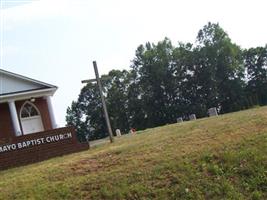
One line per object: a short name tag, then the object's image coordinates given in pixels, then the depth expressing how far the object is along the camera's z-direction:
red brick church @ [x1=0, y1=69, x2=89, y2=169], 19.87
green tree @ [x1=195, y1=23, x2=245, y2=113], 51.06
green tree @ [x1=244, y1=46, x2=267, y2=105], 52.76
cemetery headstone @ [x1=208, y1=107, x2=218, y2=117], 21.07
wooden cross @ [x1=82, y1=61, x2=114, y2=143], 14.03
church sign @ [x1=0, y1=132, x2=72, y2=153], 12.86
